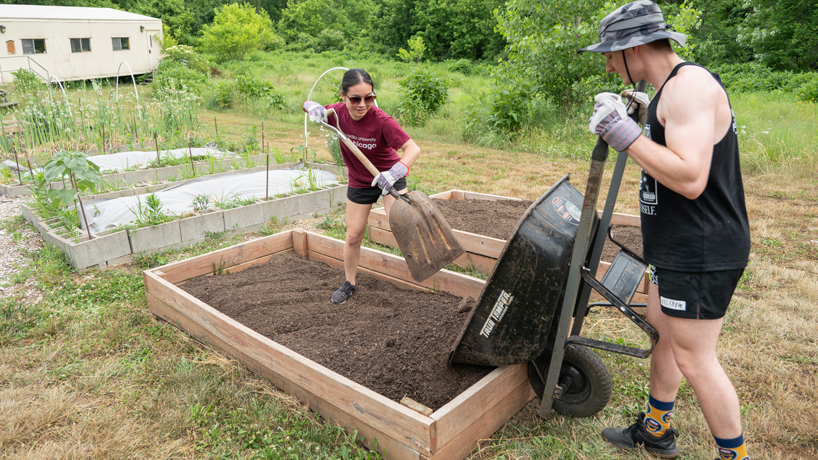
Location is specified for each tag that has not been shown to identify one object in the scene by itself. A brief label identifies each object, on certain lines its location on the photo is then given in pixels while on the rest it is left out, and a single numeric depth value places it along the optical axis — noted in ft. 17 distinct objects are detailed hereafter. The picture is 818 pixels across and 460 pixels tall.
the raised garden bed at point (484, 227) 13.39
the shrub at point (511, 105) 31.48
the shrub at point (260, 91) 45.83
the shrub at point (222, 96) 47.34
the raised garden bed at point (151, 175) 20.24
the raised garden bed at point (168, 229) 13.76
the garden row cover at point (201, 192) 16.03
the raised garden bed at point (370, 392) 6.61
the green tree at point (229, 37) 98.17
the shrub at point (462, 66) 97.45
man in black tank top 5.12
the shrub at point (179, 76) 46.38
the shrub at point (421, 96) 37.06
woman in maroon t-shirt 10.19
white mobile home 51.75
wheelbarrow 6.48
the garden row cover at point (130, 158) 22.29
